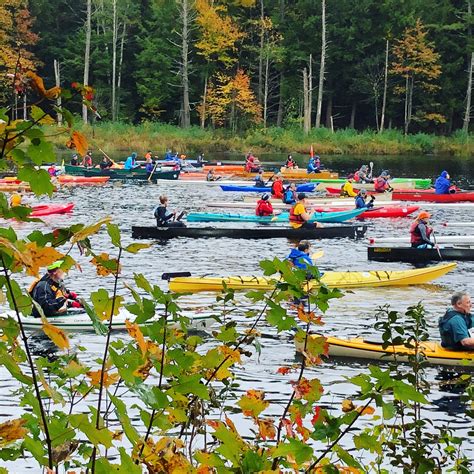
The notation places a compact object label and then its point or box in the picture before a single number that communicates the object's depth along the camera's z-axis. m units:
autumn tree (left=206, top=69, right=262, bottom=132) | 67.00
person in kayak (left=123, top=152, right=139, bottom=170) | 43.12
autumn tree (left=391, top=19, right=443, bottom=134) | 64.88
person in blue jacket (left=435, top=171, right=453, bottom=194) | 34.41
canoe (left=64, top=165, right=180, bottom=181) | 42.59
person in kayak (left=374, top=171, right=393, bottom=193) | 35.00
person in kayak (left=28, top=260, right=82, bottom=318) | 13.02
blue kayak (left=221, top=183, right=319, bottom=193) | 37.75
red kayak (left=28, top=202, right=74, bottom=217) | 29.25
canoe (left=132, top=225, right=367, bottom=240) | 24.97
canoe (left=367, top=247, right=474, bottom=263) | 21.48
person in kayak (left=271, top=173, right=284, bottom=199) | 33.31
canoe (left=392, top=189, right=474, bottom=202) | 34.47
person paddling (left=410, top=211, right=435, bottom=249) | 21.52
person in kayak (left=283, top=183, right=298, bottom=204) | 31.33
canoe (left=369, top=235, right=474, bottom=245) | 22.68
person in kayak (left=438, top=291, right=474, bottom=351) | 11.52
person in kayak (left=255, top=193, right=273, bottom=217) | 26.55
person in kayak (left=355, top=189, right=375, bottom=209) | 29.36
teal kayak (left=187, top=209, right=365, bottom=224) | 26.41
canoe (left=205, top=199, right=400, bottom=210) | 31.72
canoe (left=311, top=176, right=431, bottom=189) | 39.50
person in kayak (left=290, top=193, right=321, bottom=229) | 25.09
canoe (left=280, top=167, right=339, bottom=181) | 42.28
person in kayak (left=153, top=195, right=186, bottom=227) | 24.72
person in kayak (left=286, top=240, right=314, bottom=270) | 15.87
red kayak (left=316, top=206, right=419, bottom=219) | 29.87
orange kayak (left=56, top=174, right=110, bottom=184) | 40.78
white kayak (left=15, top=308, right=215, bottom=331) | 12.83
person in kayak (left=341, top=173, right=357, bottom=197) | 34.28
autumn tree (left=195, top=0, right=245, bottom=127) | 66.38
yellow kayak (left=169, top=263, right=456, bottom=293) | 16.61
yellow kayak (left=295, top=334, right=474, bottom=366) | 11.62
